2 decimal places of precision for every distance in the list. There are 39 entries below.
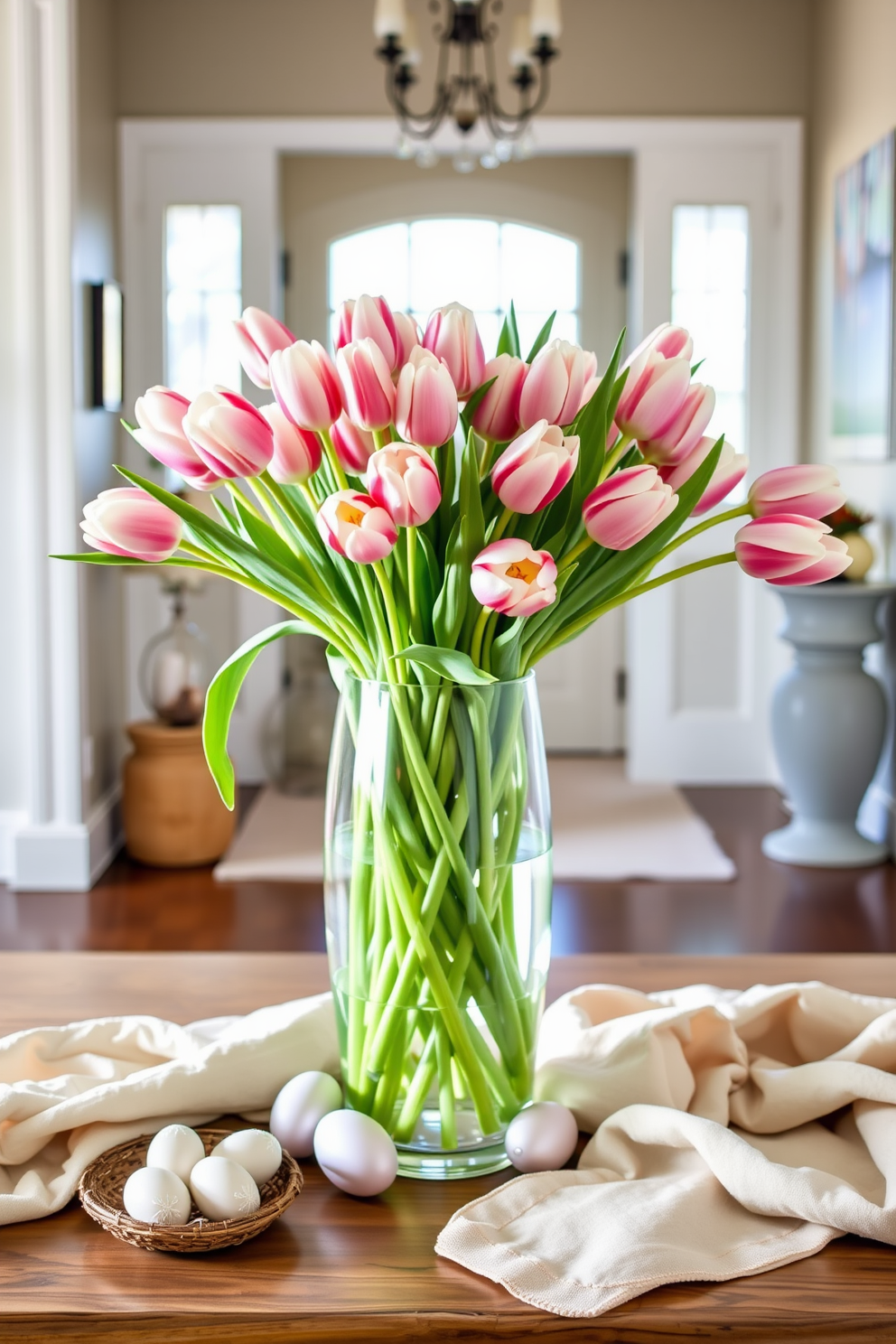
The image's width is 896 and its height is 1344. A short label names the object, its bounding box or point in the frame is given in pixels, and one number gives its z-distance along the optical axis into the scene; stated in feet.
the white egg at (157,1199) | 2.50
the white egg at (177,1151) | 2.60
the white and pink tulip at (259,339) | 2.70
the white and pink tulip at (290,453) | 2.60
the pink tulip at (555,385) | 2.61
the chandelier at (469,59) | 12.48
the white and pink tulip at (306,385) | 2.50
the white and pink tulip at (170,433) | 2.61
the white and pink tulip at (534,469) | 2.46
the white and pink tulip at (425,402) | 2.44
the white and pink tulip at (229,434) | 2.48
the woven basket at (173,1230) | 2.49
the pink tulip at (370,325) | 2.58
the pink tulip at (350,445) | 2.62
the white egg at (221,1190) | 2.53
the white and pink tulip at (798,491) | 2.73
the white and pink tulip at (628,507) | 2.53
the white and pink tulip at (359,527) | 2.42
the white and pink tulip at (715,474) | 2.84
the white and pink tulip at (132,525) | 2.58
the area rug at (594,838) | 14.03
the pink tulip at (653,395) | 2.69
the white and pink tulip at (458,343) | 2.63
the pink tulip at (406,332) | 2.71
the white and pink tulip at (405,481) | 2.39
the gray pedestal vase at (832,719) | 14.08
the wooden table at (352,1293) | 2.37
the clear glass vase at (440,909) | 2.72
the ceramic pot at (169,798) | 14.01
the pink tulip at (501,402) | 2.67
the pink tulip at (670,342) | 2.76
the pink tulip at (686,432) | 2.74
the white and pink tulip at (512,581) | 2.41
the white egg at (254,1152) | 2.66
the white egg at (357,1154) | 2.75
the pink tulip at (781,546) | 2.66
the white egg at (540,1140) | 2.85
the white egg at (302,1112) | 2.93
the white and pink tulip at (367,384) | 2.48
